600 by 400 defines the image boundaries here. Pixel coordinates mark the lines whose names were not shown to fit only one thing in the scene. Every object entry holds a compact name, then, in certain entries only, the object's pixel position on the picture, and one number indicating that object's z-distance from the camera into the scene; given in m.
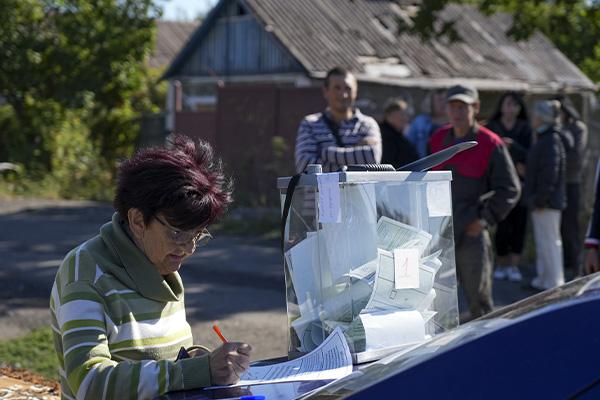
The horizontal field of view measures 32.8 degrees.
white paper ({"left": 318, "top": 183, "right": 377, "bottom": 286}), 3.24
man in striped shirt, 6.68
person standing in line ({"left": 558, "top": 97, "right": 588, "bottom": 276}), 10.78
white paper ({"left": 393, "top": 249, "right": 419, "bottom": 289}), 3.26
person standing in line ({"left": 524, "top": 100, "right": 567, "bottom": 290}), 9.81
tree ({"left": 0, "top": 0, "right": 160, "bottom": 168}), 22.20
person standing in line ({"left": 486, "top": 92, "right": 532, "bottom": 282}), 10.82
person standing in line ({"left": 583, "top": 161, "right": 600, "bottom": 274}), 6.14
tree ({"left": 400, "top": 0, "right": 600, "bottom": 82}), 15.23
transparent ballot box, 3.19
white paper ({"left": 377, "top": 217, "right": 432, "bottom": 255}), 3.29
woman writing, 2.78
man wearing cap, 6.89
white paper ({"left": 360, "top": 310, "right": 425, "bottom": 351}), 3.12
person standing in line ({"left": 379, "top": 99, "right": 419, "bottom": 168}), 8.46
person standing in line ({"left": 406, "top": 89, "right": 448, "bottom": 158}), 10.70
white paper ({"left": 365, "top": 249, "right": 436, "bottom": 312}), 3.23
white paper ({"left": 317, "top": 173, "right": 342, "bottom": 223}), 3.18
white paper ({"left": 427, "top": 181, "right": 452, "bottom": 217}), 3.46
